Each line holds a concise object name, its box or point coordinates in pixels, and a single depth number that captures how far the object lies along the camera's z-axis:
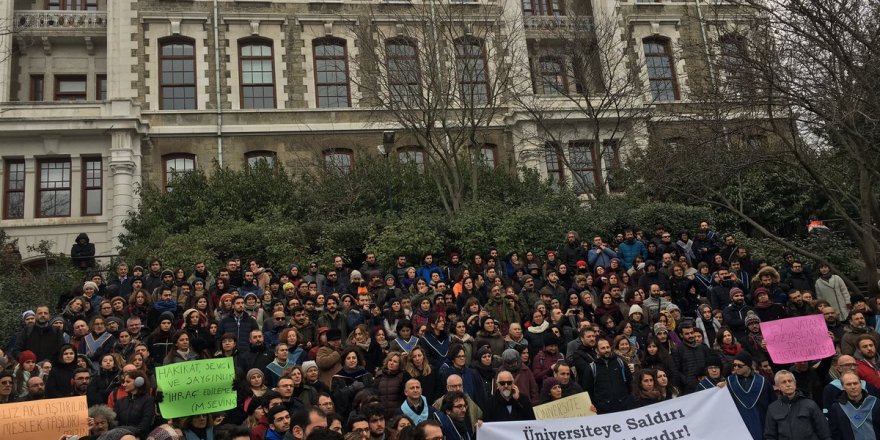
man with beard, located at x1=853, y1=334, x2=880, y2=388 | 8.95
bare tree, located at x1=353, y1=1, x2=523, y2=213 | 22.56
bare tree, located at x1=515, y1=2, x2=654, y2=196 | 25.75
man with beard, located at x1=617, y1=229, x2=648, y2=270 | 17.61
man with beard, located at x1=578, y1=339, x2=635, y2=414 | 9.67
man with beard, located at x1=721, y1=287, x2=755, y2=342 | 12.18
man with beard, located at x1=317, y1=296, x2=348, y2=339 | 12.28
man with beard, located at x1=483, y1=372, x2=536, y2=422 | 8.73
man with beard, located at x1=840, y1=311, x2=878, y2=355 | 9.88
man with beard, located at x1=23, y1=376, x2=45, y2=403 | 9.09
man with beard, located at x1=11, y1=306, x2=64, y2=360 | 11.23
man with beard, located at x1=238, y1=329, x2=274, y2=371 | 10.17
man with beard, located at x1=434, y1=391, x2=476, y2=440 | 8.13
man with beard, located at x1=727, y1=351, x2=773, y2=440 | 9.13
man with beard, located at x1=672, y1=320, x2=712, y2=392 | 10.00
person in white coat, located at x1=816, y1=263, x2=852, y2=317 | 14.62
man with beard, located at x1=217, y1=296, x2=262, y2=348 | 11.68
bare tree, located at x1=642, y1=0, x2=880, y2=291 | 11.97
